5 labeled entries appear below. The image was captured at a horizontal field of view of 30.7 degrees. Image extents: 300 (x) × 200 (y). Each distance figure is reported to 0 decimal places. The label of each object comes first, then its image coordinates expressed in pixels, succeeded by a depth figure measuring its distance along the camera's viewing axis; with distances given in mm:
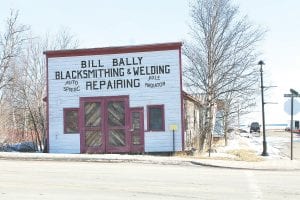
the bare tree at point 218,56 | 31281
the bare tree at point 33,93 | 35875
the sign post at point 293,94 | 24906
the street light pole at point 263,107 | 27925
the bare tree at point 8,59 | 40906
